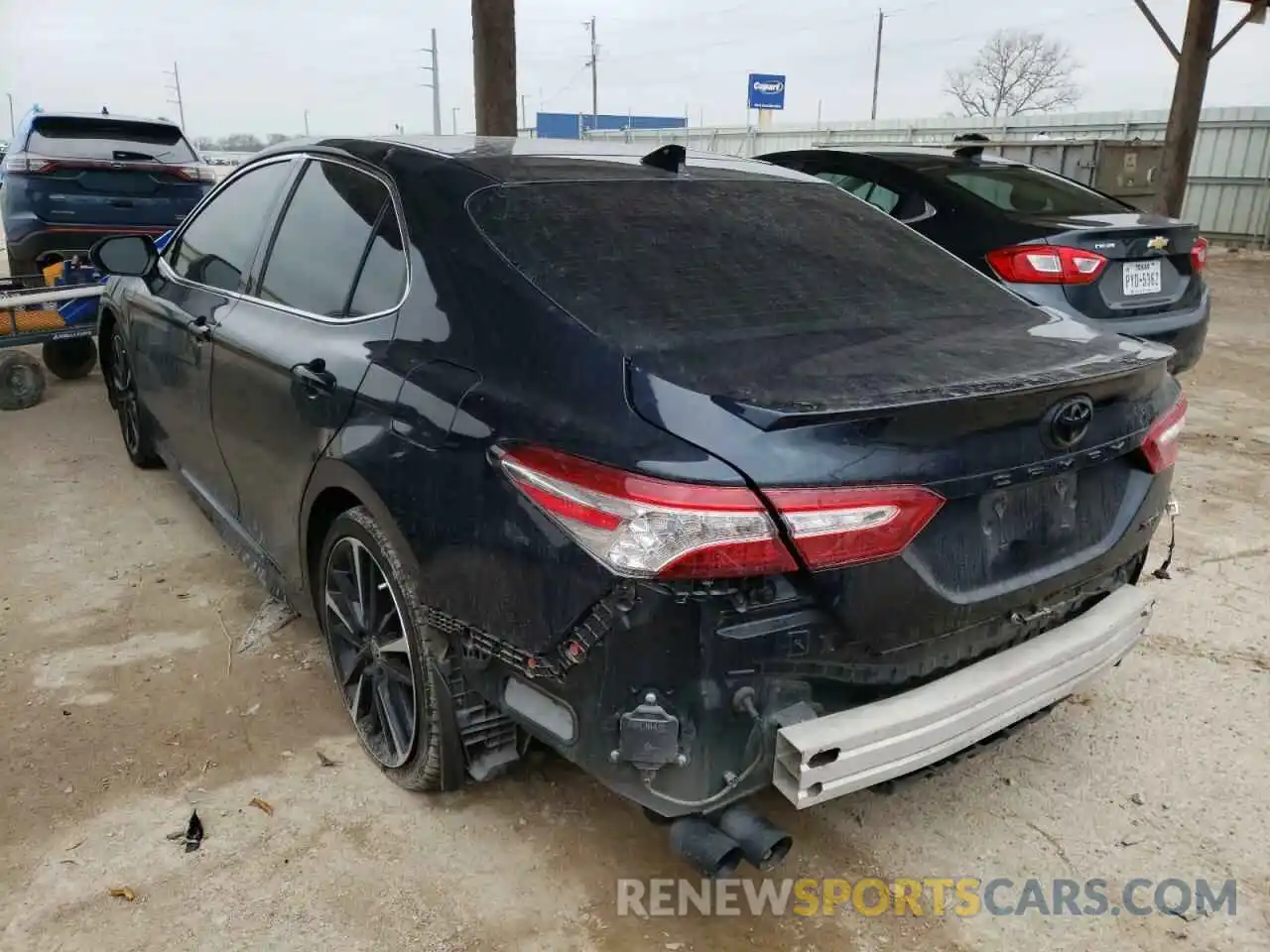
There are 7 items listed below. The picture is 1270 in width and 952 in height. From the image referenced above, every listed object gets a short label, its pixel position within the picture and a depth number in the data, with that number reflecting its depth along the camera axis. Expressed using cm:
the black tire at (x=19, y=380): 605
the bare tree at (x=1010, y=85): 5631
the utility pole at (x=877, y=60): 6117
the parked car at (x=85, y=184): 782
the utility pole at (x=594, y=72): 5926
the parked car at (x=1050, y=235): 519
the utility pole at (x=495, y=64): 611
